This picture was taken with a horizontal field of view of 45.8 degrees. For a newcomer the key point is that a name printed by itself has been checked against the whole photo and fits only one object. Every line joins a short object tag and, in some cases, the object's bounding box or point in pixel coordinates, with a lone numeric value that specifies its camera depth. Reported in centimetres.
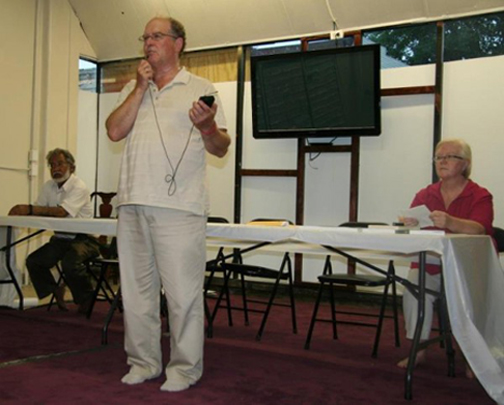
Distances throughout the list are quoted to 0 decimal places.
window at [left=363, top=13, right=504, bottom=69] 501
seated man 442
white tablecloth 238
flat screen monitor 505
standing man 248
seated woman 297
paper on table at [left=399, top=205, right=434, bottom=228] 288
